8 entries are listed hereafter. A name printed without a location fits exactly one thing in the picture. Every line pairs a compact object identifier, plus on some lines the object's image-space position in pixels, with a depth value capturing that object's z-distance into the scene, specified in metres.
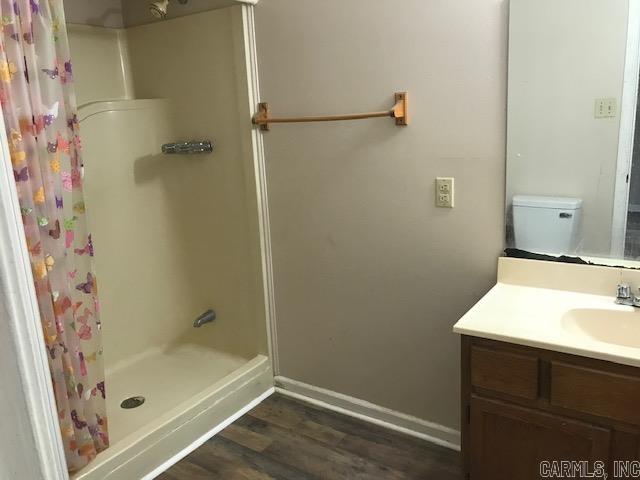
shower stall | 2.49
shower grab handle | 2.63
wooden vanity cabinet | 1.36
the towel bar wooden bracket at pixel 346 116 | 2.01
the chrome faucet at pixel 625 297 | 1.64
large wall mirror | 1.63
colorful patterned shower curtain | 1.59
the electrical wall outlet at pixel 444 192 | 1.99
